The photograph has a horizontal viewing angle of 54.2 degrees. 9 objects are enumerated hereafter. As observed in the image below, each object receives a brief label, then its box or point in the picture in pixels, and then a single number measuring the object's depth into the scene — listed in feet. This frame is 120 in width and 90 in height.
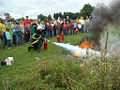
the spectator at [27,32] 38.39
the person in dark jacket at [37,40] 26.45
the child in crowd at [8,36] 30.57
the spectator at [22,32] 36.64
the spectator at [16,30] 33.65
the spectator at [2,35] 29.52
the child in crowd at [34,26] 38.81
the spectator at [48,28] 46.66
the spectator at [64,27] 48.59
